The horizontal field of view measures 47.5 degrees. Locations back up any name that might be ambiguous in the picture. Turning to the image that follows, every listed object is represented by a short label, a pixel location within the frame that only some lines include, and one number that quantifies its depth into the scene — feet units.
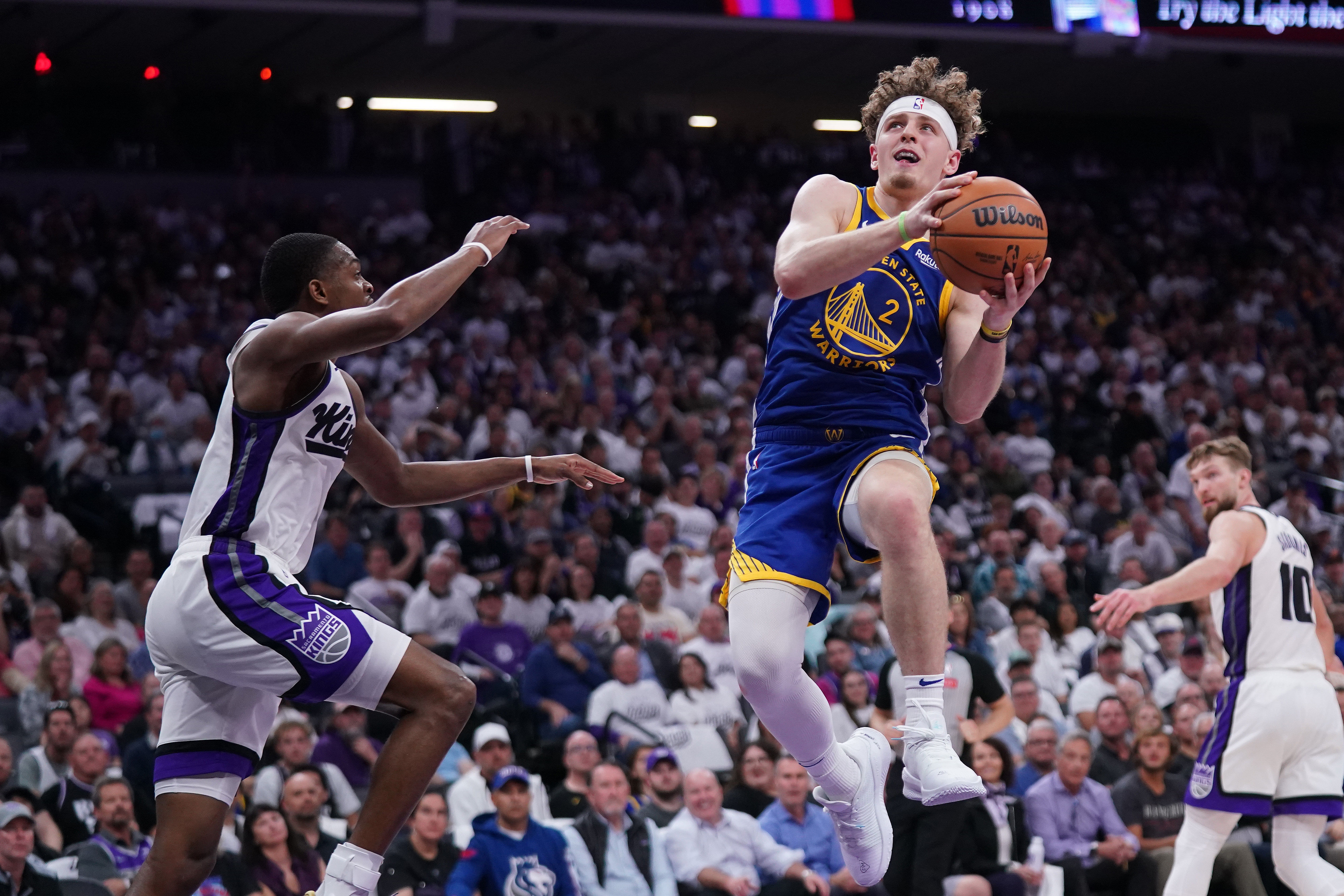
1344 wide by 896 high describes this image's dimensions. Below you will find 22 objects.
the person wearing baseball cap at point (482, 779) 31.71
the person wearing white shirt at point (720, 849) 30.86
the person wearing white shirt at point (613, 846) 30.35
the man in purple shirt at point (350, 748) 33.40
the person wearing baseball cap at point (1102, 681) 39.04
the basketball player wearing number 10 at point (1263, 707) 23.97
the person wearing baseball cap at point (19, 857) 25.95
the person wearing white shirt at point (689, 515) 44.98
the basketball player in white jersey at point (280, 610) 14.82
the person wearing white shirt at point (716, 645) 38.47
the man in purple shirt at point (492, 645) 37.24
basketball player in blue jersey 15.97
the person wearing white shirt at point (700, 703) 36.70
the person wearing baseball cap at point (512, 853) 28.94
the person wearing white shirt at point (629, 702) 36.09
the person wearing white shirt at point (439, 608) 38.60
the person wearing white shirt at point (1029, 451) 54.44
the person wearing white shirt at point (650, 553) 41.91
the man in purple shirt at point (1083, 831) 32.76
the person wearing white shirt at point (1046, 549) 46.11
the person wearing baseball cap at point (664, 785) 32.73
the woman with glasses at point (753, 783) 33.22
